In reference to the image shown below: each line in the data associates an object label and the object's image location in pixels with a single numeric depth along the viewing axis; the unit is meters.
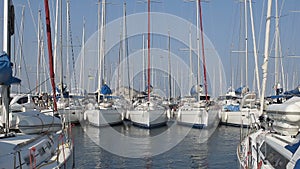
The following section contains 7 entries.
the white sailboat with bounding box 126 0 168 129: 44.62
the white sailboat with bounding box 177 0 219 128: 44.78
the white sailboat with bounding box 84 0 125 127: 44.09
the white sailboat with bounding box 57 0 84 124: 44.41
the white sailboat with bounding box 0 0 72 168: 11.91
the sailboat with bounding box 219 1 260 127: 41.57
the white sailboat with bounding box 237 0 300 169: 10.97
